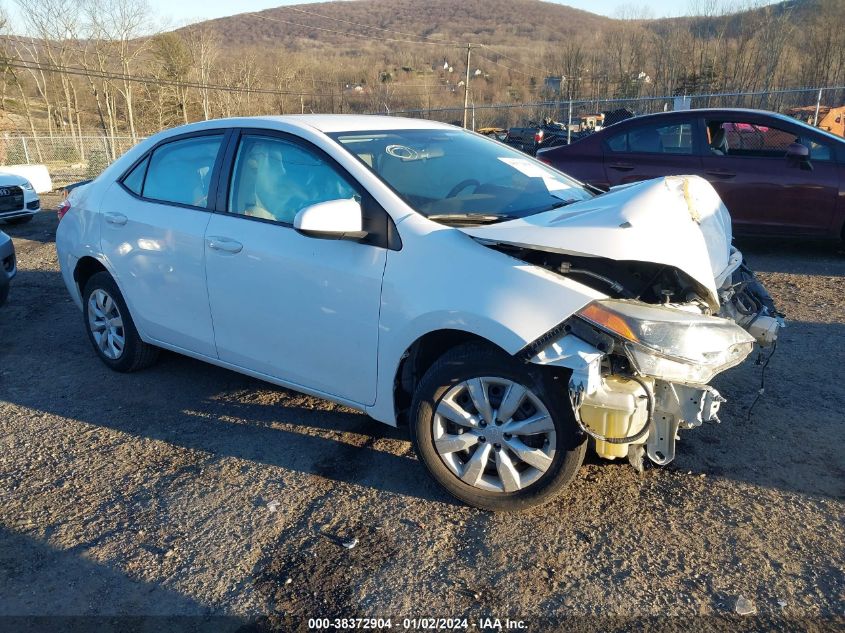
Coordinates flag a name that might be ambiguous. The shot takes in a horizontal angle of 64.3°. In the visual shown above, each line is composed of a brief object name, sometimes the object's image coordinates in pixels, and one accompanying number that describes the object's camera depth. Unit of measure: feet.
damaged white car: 9.22
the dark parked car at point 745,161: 23.81
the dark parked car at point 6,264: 19.76
